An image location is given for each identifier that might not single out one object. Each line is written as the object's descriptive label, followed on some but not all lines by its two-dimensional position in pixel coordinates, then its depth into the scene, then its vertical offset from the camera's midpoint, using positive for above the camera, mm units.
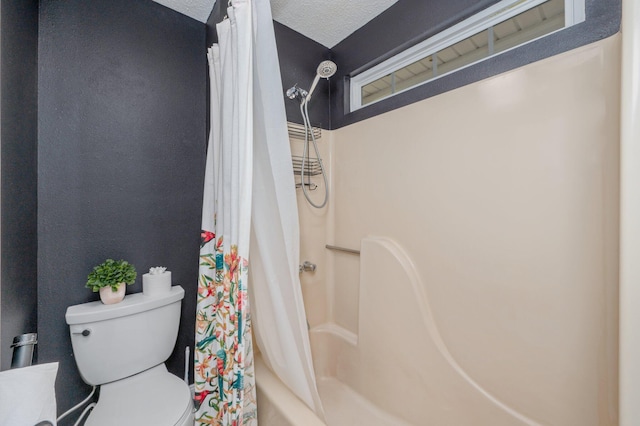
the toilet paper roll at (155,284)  1358 -396
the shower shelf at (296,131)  1698 +545
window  1062 +855
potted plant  1229 -340
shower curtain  980 -125
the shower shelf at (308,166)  1725 +320
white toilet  1031 -713
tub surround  874 -128
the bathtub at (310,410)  1046 -960
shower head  1470 +835
